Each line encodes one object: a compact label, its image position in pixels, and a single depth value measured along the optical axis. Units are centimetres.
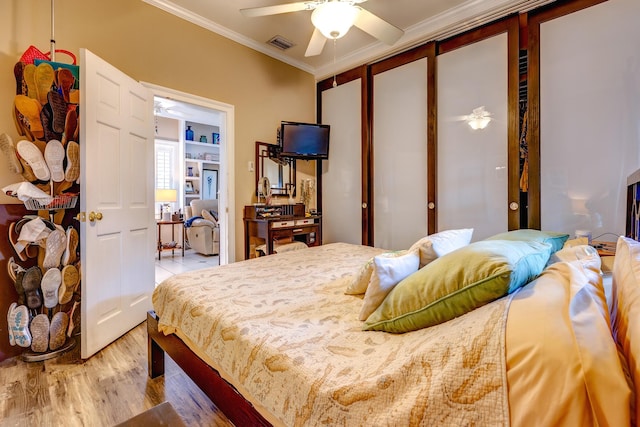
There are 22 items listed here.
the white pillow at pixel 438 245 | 133
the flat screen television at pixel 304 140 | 392
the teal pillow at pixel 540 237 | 138
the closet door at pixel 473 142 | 286
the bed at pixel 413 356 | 54
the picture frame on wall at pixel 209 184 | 704
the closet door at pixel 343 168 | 400
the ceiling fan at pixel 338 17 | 203
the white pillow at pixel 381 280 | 116
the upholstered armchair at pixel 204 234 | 552
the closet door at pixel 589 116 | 229
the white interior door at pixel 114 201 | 206
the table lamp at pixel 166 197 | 555
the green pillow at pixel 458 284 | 82
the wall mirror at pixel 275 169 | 383
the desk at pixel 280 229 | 351
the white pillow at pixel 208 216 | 584
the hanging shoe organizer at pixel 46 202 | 197
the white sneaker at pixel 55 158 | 202
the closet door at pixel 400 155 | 340
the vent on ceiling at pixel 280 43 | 352
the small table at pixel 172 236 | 541
